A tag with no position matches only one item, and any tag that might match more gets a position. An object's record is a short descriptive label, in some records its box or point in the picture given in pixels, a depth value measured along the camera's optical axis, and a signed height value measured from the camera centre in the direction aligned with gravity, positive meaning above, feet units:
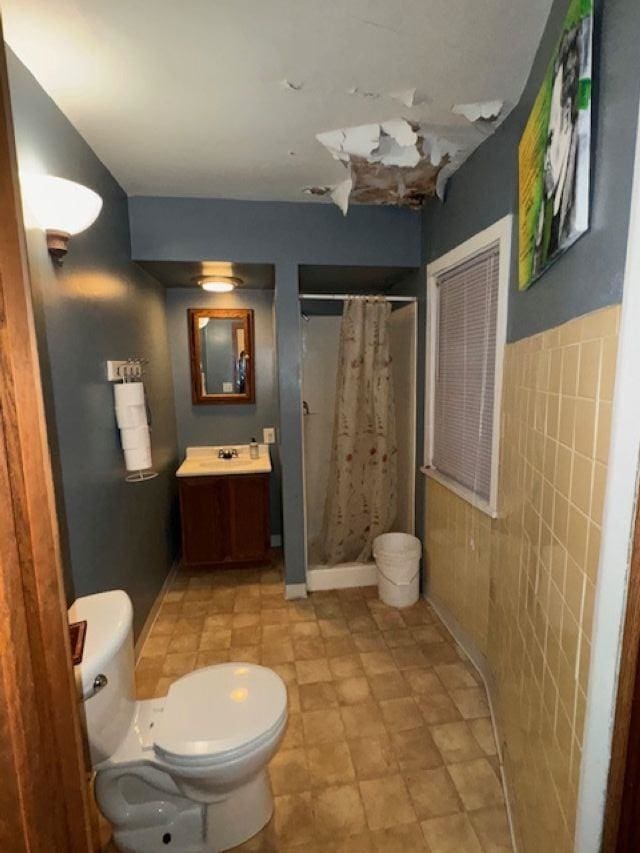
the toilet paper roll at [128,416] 6.21 -0.65
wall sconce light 4.19 +1.79
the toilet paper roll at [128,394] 6.16 -0.30
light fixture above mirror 8.94 +2.00
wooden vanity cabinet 9.08 -3.30
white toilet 3.78 -3.58
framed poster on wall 2.81 +1.74
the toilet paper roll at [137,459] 6.31 -1.32
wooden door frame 1.69 -0.96
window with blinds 5.98 -0.03
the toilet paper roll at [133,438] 6.27 -0.98
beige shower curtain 8.50 -1.53
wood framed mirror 10.00 +0.41
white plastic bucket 8.13 -4.06
